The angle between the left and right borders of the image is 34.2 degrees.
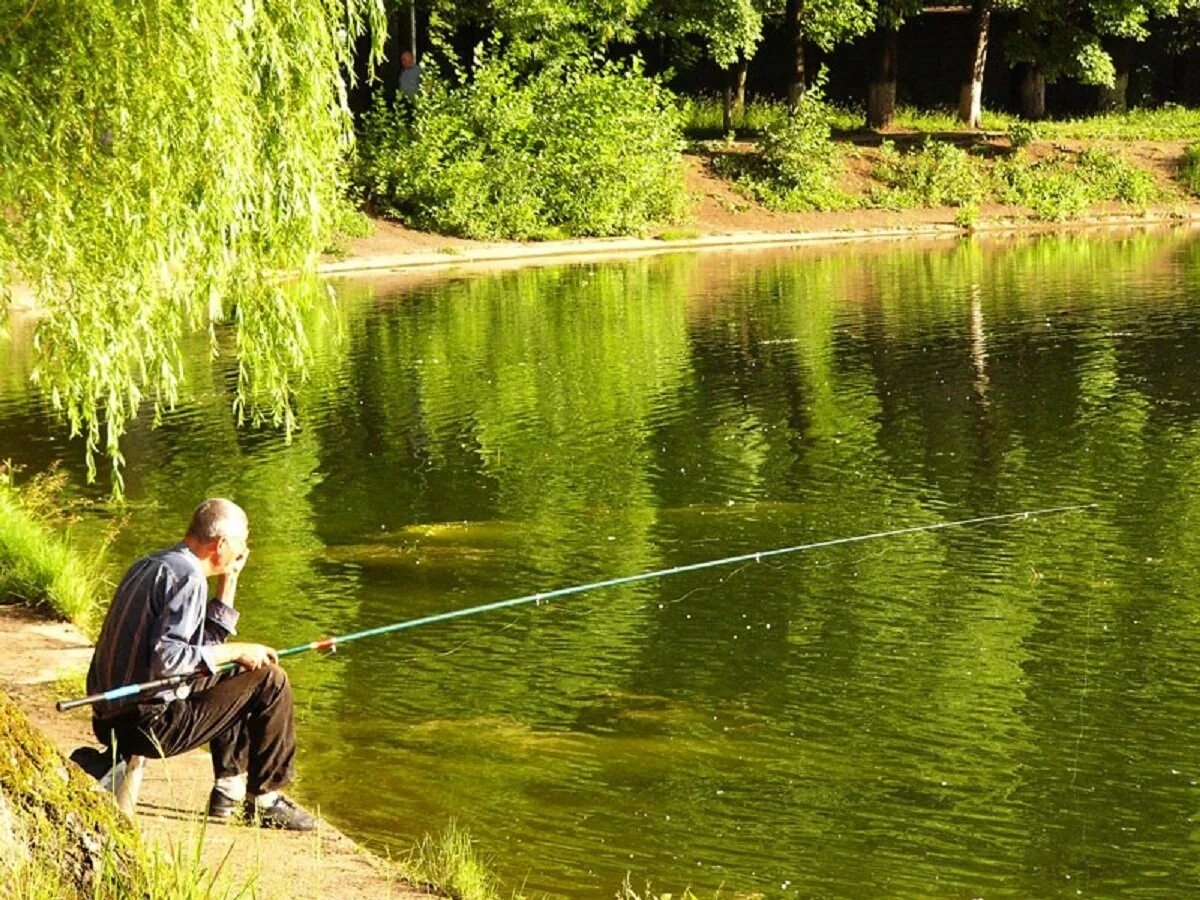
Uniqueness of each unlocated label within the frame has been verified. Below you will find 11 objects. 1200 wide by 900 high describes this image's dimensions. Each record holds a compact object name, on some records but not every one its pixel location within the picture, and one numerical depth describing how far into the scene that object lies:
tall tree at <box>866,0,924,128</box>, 49.84
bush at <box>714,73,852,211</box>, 46.31
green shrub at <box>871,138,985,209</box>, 47.66
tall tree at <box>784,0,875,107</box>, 47.28
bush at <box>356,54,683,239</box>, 41.94
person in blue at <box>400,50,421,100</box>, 45.62
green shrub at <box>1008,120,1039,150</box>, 48.75
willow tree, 10.15
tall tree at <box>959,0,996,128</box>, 48.56
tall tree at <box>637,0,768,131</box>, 44.97
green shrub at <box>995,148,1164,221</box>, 48.22
